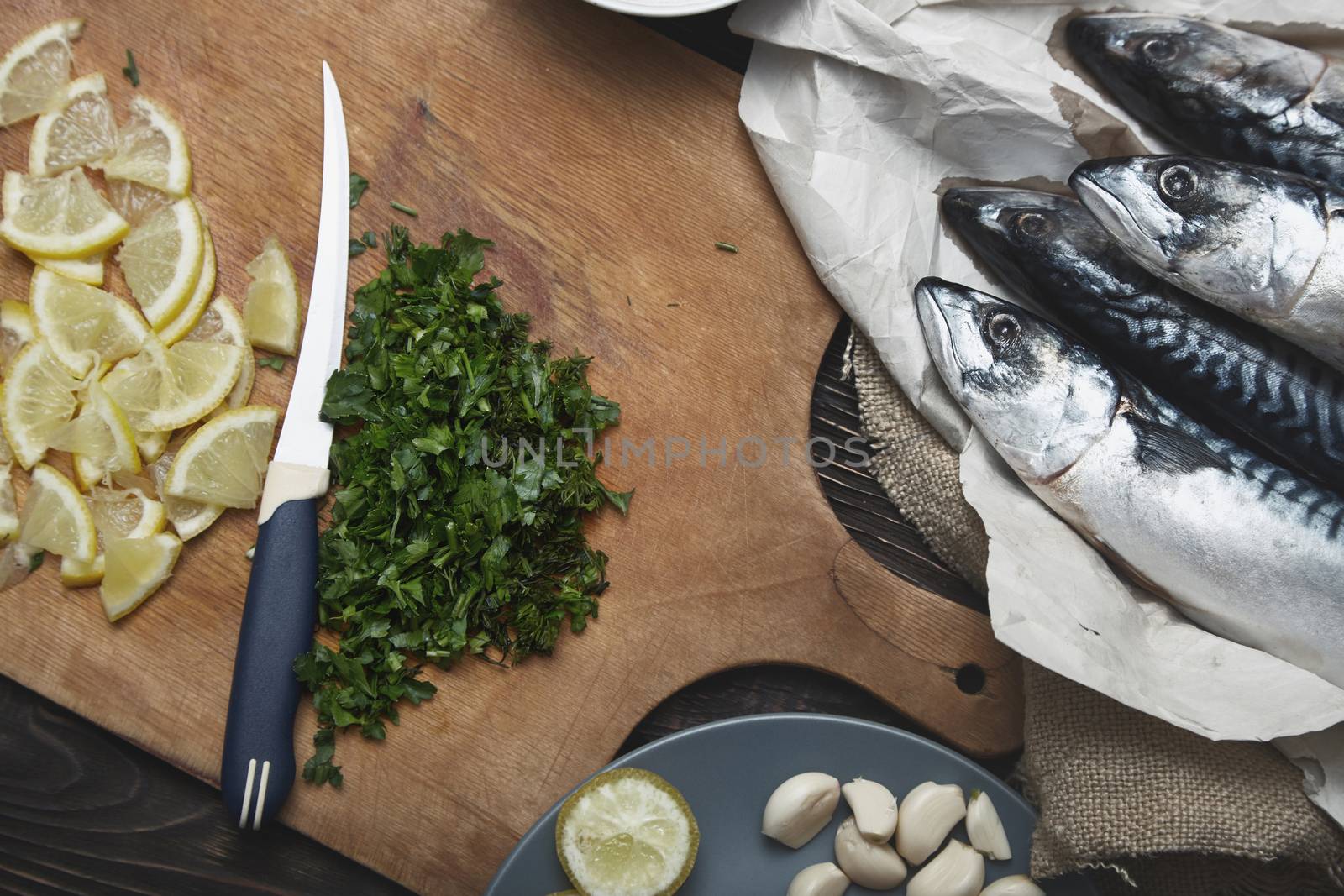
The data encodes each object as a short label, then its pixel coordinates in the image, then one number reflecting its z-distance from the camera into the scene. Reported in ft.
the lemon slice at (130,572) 2.32
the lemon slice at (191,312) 2.36
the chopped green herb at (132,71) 2.37
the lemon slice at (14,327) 2.35
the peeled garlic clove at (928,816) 2.32
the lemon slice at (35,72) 2.35
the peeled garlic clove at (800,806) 2.31
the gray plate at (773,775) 2.33
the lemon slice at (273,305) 2.35
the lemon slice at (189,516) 2.34
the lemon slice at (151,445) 2.34
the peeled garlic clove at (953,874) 2.32
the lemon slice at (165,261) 2.35
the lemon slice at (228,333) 2.36
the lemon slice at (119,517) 2.33
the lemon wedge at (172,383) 2.33
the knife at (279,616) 2.30
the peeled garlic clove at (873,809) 2.31
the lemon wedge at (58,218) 2.34
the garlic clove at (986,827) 2.32
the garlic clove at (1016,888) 2.32
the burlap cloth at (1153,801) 2.26
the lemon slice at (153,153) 2.36
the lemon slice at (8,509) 2.34
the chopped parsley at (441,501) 2.31
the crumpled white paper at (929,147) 2.31
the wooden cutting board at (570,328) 2.34
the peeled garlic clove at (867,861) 2.33
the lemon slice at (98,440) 2.32
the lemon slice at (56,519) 2.33
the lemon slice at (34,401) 2.33
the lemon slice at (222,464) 2.32
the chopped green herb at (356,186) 2.38
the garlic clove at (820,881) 2.31
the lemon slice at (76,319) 2.34
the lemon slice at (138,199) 2.37
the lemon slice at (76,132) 2.35
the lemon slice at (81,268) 2.35
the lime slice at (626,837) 2.27
